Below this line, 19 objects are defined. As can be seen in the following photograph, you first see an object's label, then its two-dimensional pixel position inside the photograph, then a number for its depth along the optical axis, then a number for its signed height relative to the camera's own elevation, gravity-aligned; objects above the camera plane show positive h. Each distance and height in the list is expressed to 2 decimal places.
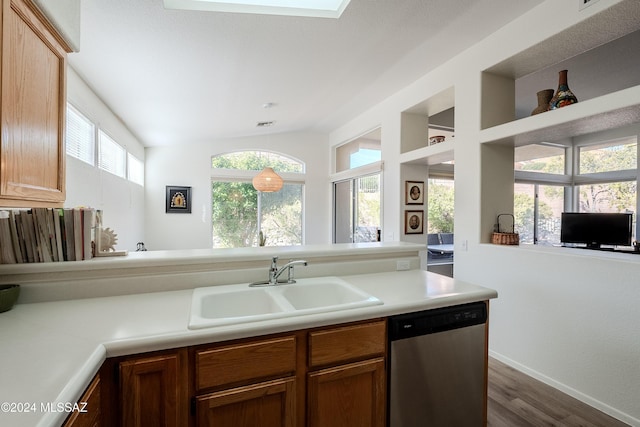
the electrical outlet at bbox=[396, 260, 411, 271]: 2.12 -0.37
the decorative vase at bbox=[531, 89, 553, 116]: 2.46 +0.97
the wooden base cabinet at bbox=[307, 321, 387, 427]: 1.23 -0.71
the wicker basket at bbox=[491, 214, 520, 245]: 2.61 -0.21
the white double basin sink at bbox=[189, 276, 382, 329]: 1.35 -0.44
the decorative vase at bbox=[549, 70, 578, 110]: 2.27 +0.93
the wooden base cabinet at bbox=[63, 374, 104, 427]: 0.76 -0.56
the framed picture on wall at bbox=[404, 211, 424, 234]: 3.90 -0.11
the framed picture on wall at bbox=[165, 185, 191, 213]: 5.39 +0.25
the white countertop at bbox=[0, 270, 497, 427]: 0.73 -0.43
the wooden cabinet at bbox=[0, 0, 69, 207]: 1.05 +0.42
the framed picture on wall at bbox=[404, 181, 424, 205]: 3.91 +0.29
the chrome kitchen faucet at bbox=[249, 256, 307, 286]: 1.66 -0.34
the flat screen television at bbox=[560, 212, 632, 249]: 3.62 -0.18
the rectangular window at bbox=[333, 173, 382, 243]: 4.66 +0.08
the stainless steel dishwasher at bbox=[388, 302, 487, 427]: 1.39 -0.77
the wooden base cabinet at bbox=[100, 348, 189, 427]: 0.97 -0.61
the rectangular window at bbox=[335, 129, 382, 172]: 4.85 +1.12
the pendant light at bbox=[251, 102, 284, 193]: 4.48 +0.50
